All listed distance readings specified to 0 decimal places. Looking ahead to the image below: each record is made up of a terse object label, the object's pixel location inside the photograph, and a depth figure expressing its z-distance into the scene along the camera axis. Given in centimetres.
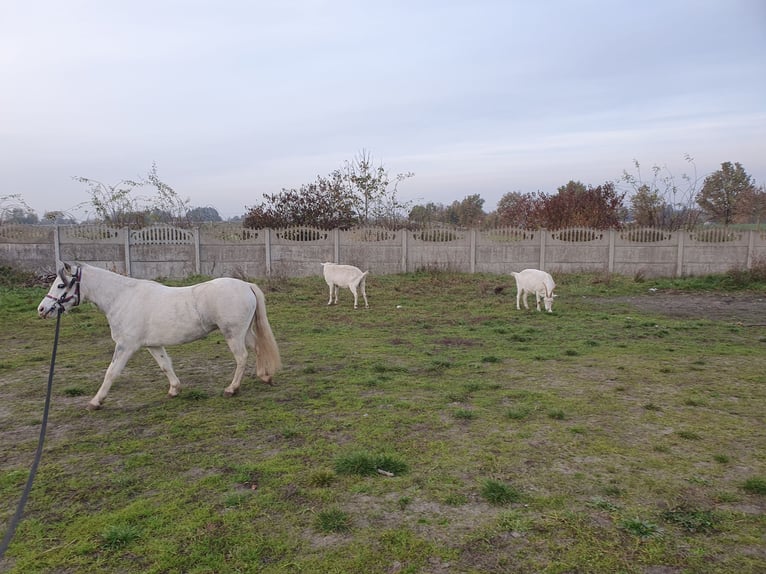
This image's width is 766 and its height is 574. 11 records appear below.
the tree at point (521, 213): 2758
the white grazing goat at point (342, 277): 1180
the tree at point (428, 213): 2924
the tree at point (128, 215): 1973
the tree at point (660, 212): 2070
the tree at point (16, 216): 1647
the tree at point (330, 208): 2164
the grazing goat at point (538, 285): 1083
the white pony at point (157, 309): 476
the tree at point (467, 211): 4291
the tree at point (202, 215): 2138
